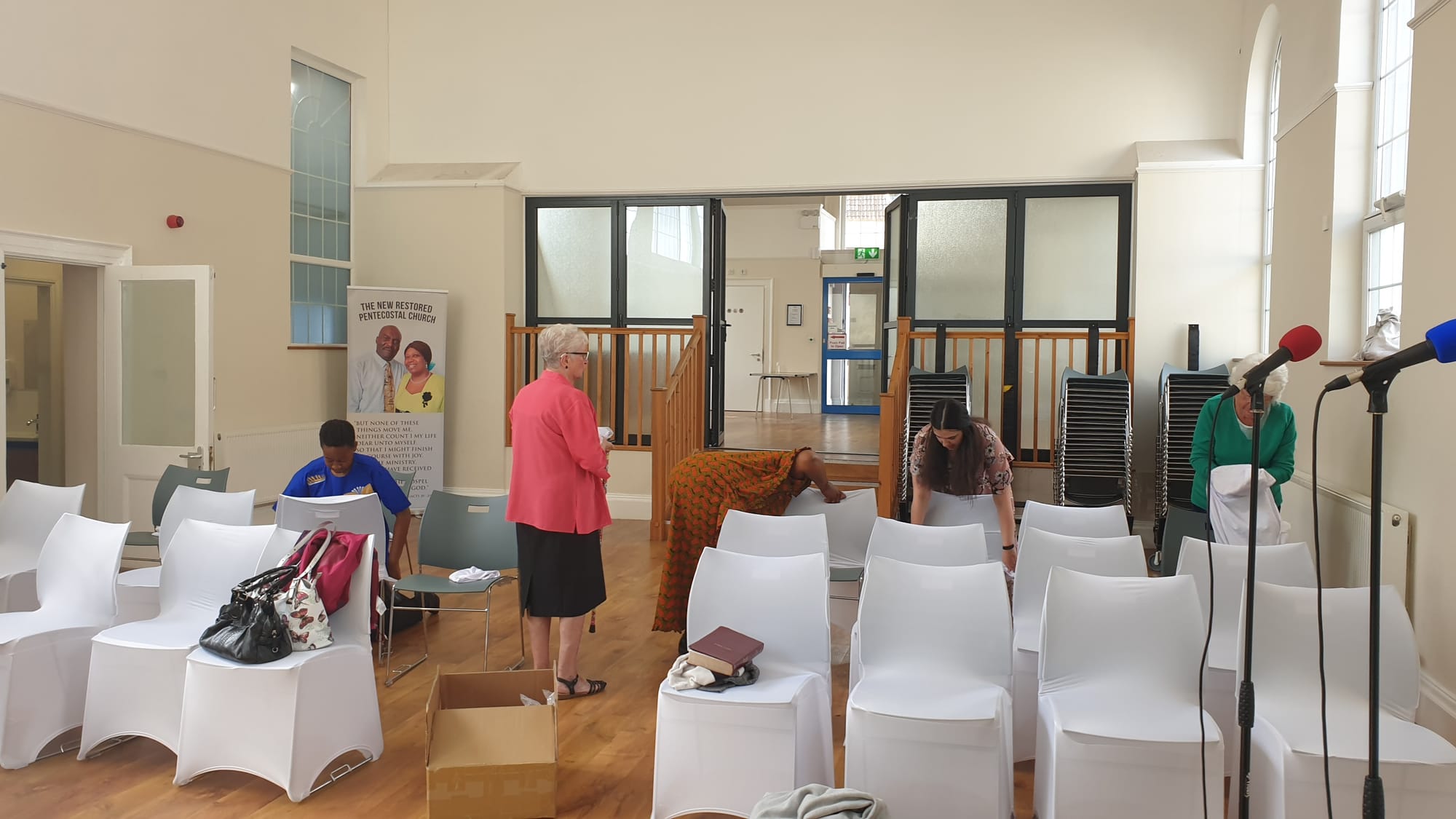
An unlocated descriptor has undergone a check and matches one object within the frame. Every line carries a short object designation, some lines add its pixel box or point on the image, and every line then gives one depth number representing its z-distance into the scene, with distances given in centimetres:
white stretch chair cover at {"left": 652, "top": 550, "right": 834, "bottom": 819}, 299
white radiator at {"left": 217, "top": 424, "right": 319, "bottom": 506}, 756
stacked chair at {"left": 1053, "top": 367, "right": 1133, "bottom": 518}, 745
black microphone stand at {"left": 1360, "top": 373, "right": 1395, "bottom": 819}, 156
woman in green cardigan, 439
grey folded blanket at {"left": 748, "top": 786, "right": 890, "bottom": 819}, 260
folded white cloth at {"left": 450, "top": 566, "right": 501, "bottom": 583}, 453
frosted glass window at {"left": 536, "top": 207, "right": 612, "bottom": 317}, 926
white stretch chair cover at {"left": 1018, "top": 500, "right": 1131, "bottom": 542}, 446
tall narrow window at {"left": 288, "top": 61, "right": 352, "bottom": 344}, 853
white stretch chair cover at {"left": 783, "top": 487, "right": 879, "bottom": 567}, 498
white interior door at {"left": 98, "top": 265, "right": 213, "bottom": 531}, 663
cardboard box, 313
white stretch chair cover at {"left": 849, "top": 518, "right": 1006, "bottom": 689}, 404
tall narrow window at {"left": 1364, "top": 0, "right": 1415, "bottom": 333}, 476
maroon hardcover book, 310
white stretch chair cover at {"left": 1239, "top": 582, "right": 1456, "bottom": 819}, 264
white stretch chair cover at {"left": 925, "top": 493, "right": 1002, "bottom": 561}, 494
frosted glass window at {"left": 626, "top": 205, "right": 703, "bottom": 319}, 908
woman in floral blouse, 465
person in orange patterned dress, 462
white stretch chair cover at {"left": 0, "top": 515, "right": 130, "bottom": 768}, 355
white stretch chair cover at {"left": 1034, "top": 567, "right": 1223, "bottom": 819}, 277
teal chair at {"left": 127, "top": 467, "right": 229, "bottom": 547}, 562
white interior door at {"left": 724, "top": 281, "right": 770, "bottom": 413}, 1477
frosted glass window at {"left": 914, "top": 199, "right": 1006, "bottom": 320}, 845
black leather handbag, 334
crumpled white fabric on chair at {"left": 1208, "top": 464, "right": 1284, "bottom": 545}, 439
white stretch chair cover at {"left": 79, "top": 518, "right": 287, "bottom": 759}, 353
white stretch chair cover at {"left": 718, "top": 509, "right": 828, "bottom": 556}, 419
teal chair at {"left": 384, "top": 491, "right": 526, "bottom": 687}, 486
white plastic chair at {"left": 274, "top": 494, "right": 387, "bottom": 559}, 449
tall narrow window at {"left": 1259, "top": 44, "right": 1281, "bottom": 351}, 744
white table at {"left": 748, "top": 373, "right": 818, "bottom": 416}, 1468
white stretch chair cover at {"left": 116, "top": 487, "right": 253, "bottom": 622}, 455
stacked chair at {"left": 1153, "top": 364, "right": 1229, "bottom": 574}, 727
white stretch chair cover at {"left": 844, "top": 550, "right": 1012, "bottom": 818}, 286
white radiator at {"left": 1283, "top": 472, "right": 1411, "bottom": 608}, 396
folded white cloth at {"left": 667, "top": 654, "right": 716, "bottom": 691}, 308
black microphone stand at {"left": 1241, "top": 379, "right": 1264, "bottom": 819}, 183
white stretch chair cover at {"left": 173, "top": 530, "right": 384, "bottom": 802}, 330
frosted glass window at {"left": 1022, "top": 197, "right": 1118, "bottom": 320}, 821
